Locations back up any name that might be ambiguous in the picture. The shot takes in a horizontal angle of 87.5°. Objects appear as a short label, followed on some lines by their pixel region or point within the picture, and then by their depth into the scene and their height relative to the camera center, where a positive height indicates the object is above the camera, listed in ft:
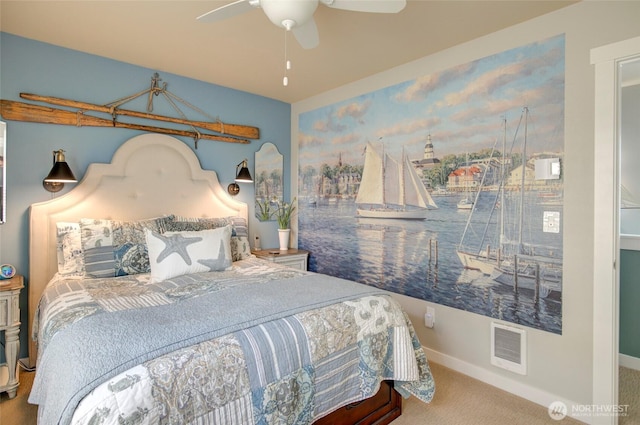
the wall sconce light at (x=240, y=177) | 11.89 +1.26
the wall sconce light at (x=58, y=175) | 8.29 +0.93
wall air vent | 7.70 -3.21
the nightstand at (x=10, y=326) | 7.11 -2.45
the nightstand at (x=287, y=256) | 11.97 -1.61
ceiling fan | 5.11 +3.34
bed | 3.92 -1.66
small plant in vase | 13.25 -0.30
